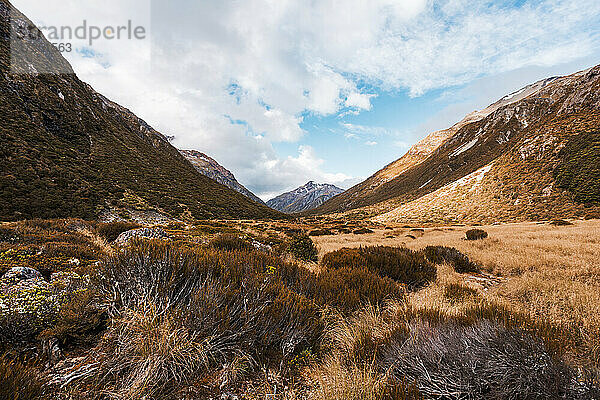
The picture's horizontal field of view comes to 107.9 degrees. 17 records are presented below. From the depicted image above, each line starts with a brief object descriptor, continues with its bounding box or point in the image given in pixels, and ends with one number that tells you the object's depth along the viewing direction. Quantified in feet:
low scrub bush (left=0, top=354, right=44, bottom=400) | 4.65
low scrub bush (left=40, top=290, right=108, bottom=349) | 7.08
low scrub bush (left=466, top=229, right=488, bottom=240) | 43.79
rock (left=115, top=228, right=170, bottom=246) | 23.97
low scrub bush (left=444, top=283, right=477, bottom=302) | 13.70
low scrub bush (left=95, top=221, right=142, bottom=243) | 28.96
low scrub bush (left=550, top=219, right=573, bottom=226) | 63.79
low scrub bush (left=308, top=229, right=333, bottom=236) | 78.18
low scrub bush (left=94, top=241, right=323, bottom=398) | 6.46
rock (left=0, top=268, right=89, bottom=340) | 6.82
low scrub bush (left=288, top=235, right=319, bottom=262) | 28.40
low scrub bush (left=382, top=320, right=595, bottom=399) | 5.79
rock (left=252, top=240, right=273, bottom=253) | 28.37
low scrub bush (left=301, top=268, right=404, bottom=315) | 11.54
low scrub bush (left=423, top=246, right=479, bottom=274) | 23.26
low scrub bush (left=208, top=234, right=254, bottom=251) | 24.30
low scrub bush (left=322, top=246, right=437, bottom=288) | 18.47
